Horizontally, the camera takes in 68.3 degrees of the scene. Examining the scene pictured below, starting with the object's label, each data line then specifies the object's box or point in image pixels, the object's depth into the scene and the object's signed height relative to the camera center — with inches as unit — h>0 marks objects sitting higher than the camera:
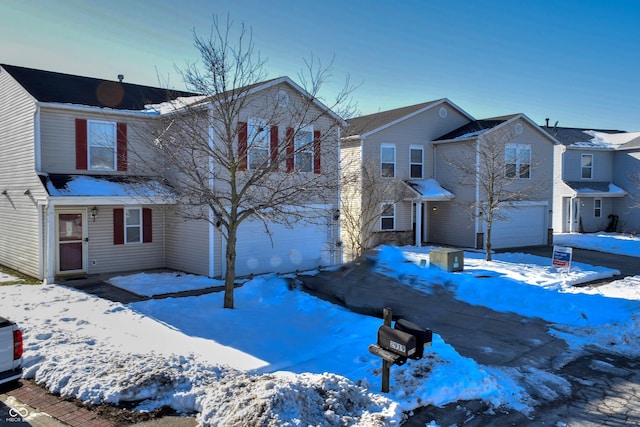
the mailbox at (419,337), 229.4 -64.9
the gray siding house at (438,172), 871.7 +64.8
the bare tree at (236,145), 410.9 +60.9
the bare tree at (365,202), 811.4 +4.1
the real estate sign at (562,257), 596.1 -66.3
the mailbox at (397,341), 225.1 -66.8
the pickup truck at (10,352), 210.4 -68.3
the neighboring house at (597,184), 1166.3 +55.1
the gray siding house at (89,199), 554.6 +4.5
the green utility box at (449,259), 618.2 -72.2
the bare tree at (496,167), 808.3 +70.3
